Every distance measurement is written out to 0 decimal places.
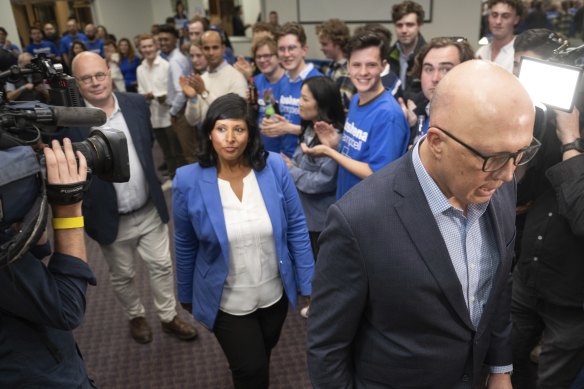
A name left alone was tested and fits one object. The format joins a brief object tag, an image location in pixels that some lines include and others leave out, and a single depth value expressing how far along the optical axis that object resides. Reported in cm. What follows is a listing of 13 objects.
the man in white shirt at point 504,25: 351
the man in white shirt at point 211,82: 363
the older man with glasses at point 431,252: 100
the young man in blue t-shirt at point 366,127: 219
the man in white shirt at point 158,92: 492
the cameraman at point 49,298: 110
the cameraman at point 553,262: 160
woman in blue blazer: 182
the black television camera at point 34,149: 100
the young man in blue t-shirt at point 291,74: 318
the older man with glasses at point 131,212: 236
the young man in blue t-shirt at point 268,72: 348
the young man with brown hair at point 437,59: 215
